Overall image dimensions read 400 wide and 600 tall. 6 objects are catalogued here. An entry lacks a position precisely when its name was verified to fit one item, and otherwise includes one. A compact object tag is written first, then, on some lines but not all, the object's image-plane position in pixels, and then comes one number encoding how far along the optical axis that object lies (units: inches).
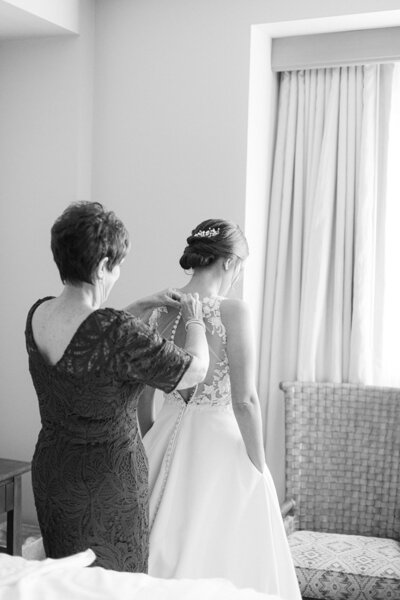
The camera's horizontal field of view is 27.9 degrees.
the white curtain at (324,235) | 137.6
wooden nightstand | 120.2
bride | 95.6
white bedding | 61.9
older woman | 75.1
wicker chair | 131.4
